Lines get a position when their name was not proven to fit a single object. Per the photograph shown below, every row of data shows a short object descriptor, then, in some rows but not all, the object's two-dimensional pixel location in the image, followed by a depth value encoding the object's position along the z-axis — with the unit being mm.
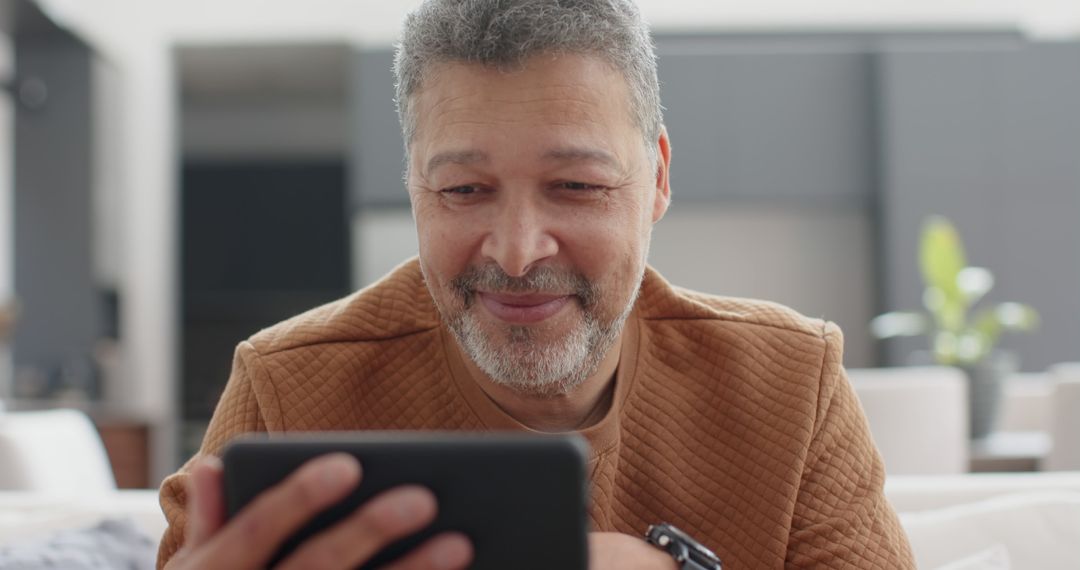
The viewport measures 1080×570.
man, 1103
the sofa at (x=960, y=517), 1504
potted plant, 3391
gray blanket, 1366
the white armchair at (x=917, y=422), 2926
